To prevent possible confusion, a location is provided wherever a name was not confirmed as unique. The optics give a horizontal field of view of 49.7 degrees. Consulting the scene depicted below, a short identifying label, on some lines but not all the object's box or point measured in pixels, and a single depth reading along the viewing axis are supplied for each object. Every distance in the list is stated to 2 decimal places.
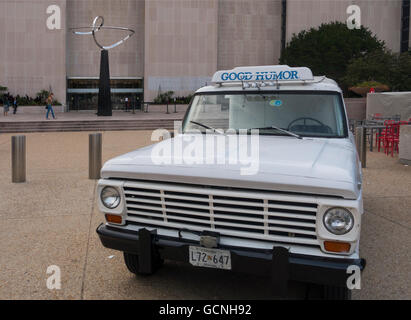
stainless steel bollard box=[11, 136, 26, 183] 9.56
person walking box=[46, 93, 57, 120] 30.08
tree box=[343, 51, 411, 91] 35.06
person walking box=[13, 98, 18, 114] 36.79
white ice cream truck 3.27
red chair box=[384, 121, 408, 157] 14.08
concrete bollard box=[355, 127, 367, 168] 11.58
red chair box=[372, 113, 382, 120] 17.56
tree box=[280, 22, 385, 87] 43.00
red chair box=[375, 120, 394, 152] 14.72
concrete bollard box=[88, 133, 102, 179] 10.05
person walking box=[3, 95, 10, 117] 35.16
